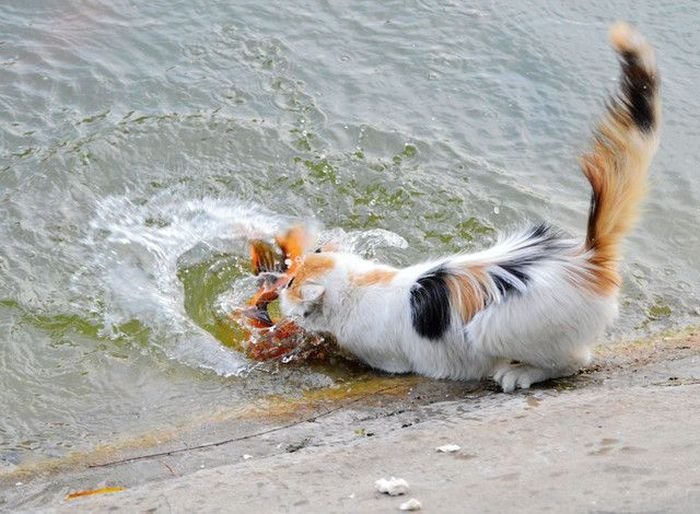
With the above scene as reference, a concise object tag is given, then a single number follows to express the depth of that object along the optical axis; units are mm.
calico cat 9523
